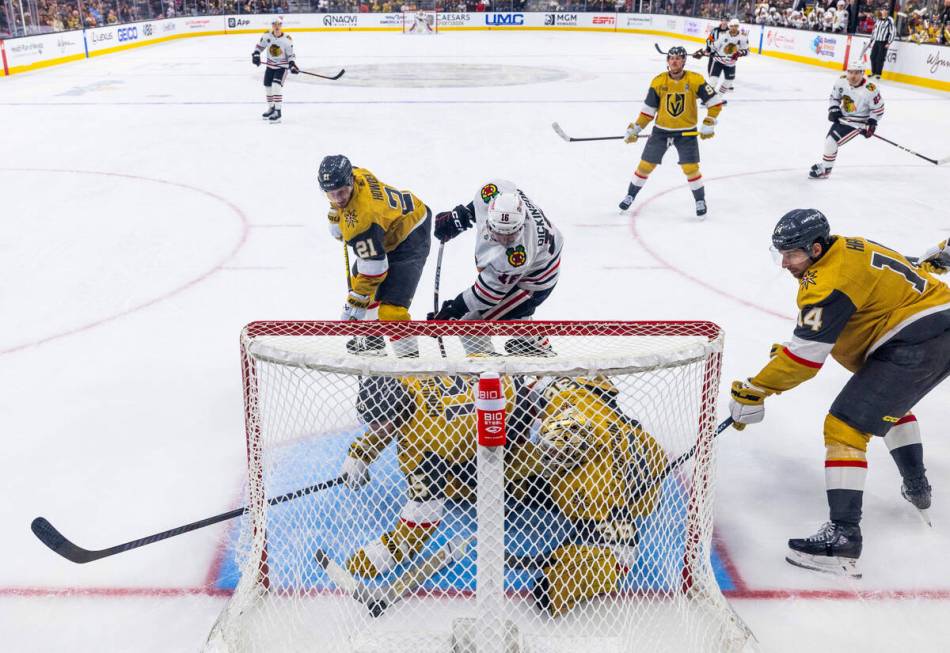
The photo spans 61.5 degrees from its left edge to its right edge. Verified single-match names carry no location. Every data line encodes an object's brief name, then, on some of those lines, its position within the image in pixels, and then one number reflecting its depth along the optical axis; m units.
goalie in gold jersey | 2.19
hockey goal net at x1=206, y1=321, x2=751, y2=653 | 1.97
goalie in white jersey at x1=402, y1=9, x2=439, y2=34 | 22.30
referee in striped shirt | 13.02
